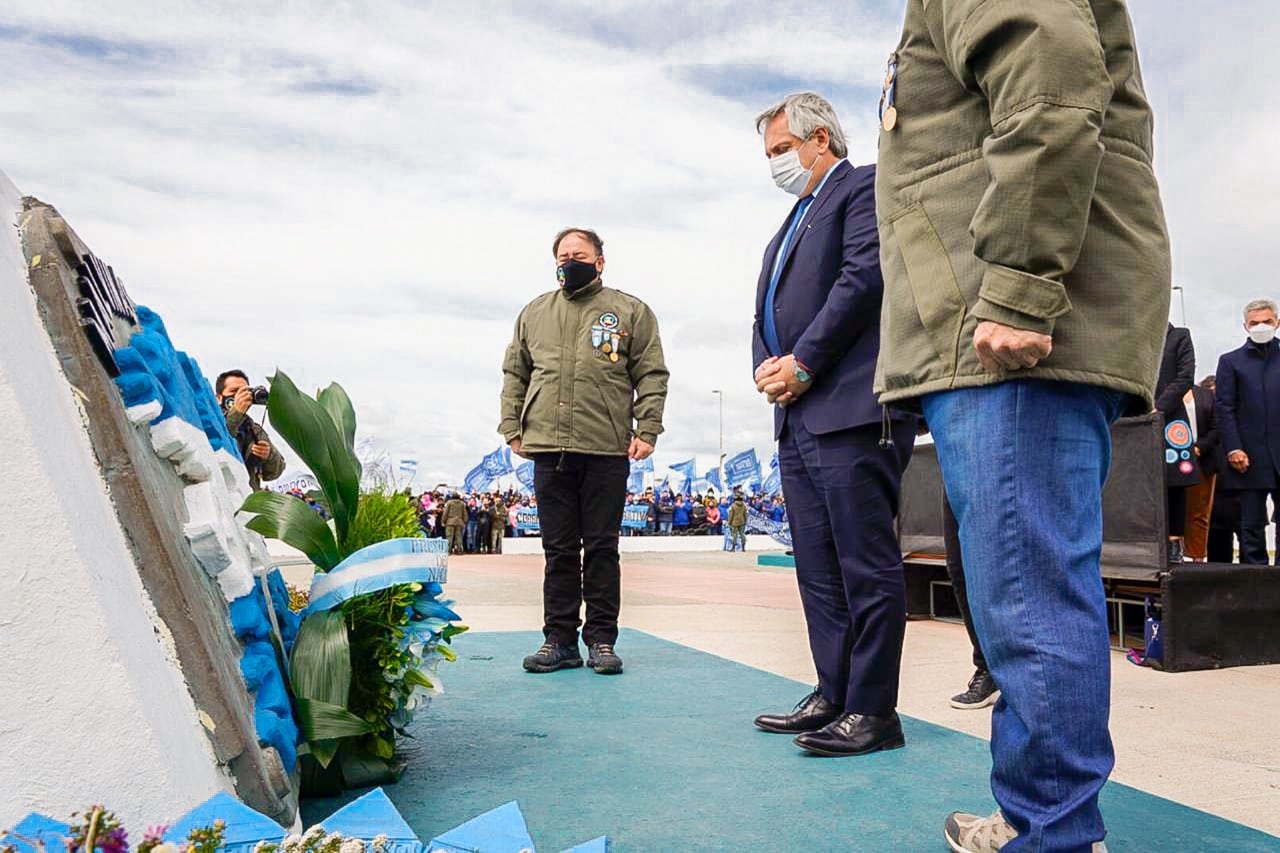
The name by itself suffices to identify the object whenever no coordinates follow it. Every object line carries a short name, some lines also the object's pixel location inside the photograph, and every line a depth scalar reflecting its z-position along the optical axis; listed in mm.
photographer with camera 4874
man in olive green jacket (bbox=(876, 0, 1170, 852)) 1376
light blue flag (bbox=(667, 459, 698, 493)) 45125
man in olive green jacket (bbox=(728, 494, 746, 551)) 24531
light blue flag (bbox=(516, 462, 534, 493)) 32969
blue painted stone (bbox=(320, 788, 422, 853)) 1250
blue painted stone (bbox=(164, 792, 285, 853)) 1099
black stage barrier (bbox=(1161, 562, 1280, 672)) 3892
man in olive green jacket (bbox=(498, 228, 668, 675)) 3832
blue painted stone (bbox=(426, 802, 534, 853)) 1230
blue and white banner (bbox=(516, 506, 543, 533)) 27375
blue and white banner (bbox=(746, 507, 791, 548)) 24766
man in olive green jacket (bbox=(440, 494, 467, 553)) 20297
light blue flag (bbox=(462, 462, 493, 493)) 34625
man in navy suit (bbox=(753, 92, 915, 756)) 2443
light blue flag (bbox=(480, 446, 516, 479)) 34625
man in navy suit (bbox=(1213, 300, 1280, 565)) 5328
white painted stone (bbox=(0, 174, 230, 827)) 1100
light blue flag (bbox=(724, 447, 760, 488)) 37594
